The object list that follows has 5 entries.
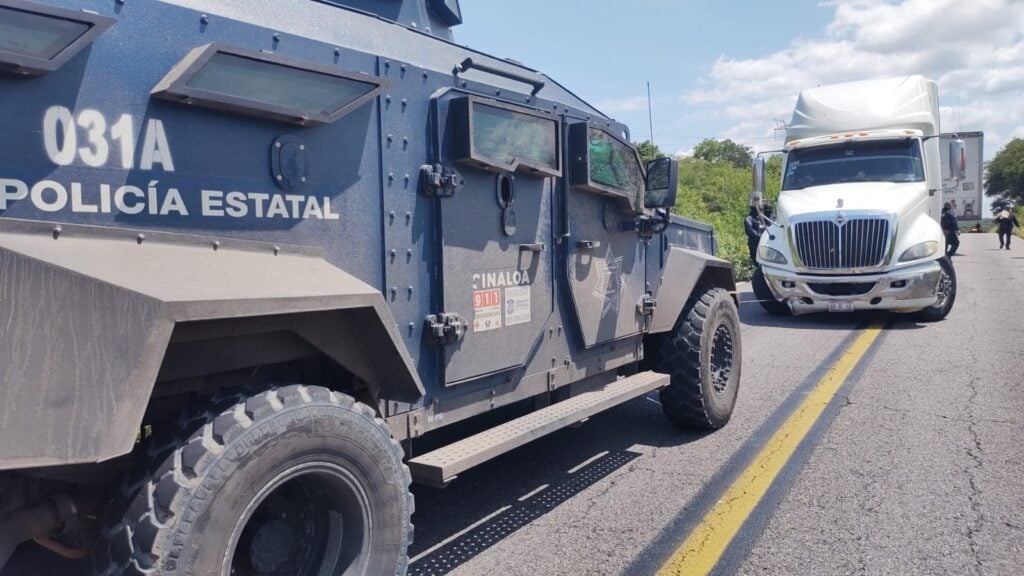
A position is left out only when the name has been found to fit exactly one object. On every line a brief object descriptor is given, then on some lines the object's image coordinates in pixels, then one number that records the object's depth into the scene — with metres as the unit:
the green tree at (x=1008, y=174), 75.25
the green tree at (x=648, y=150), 35.44
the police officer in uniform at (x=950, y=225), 13.91
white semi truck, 10.36
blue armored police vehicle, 1.91
